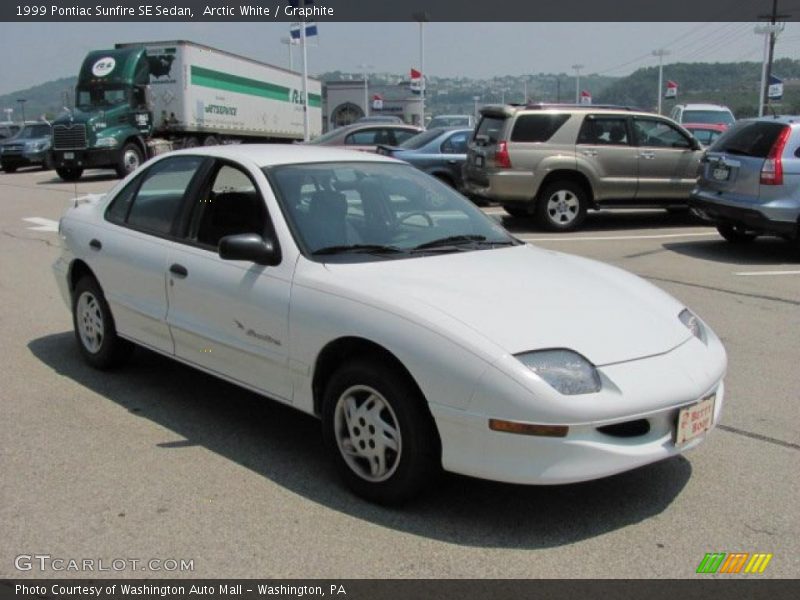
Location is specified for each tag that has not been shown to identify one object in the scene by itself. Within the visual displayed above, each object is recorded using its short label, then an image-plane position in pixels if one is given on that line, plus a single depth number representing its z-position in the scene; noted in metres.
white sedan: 3.23
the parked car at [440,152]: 14.69
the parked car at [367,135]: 15.98
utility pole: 34.09
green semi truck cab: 22.86
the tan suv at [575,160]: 11.81
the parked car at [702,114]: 22.61
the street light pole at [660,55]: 45.78
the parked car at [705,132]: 18.70
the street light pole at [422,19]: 42.41
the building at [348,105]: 63.94
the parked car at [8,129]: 37.34
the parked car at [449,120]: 29.61
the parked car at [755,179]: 9.35
